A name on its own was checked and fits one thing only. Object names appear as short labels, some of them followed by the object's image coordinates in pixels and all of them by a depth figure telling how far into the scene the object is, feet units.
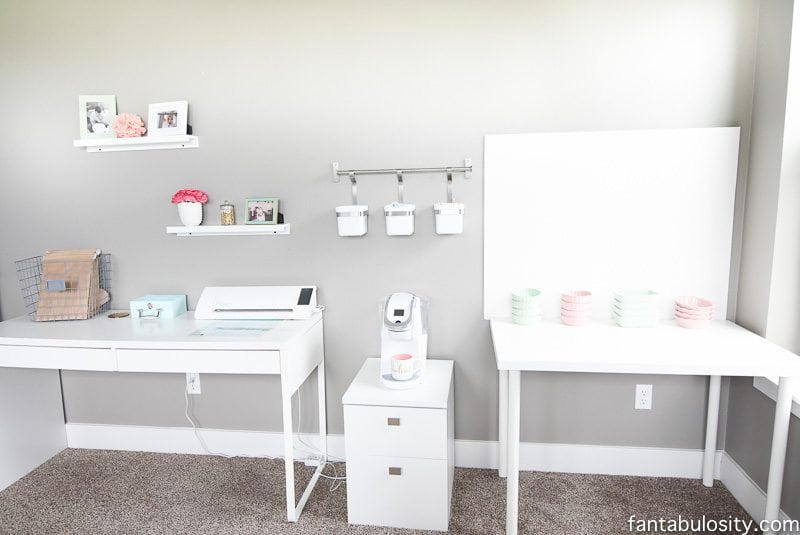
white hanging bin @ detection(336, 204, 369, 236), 6.96
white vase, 7.45
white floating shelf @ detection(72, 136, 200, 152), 7.44
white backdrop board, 6.74
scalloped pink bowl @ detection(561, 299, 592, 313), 6.72
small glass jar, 7.54
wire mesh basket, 7.54
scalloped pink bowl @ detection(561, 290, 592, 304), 6.74
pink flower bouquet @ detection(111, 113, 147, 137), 7.52
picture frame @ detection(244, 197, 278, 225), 7.43
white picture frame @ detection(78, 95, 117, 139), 7.71
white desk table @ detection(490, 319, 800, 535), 5.20
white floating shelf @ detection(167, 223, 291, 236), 7.32
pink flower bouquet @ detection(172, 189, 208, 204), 7.42
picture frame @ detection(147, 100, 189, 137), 7.48
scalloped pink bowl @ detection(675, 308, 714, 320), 6.43
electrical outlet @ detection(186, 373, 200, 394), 8.18
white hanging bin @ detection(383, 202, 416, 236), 6.85
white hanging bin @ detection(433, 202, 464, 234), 6.81
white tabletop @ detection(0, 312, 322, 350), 6.29
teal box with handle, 7.49
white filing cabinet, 6.06
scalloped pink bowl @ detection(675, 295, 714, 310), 6.64
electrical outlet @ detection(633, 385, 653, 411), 7.26
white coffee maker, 6.36
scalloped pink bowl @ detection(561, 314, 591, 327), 6.75
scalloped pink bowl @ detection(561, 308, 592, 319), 6.73
